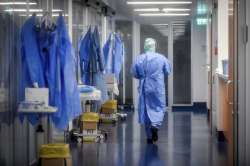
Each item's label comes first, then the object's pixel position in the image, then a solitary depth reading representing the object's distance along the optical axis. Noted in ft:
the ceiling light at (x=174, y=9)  50.72
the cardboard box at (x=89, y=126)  36.23
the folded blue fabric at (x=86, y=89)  31.98
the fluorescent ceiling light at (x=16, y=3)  21.60
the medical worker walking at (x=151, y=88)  34.98
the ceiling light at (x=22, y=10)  22.23
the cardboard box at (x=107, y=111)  47.71
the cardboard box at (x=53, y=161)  23.45
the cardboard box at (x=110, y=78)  45.58
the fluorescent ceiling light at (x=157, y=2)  44.19
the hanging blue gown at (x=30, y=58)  22.22
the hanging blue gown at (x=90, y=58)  38.70
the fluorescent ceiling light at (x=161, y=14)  55.68
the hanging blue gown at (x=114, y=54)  47.60
